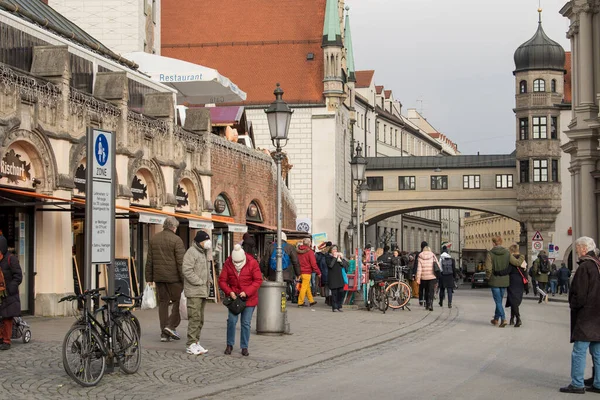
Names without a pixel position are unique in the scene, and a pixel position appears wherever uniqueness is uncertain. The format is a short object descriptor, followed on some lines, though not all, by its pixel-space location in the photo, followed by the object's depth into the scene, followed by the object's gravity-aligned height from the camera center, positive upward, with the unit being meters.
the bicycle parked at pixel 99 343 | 11.45 -1.00
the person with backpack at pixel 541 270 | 40.84 -0.67
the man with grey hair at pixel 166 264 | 16.20 -0.15
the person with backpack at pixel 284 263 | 26.16 -0.23
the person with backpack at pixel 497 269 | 22.00 -0.34
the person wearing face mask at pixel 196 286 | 15.14 -0.46
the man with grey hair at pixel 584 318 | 11.84 -0.74
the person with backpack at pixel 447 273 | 29.66 -0.57
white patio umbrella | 34.38 +5.84
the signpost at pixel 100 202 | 12.62 +0.65
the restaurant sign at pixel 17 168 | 20.52 +1.73
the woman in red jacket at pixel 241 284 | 15.38 -0.44
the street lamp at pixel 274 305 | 18.38 -0.91
